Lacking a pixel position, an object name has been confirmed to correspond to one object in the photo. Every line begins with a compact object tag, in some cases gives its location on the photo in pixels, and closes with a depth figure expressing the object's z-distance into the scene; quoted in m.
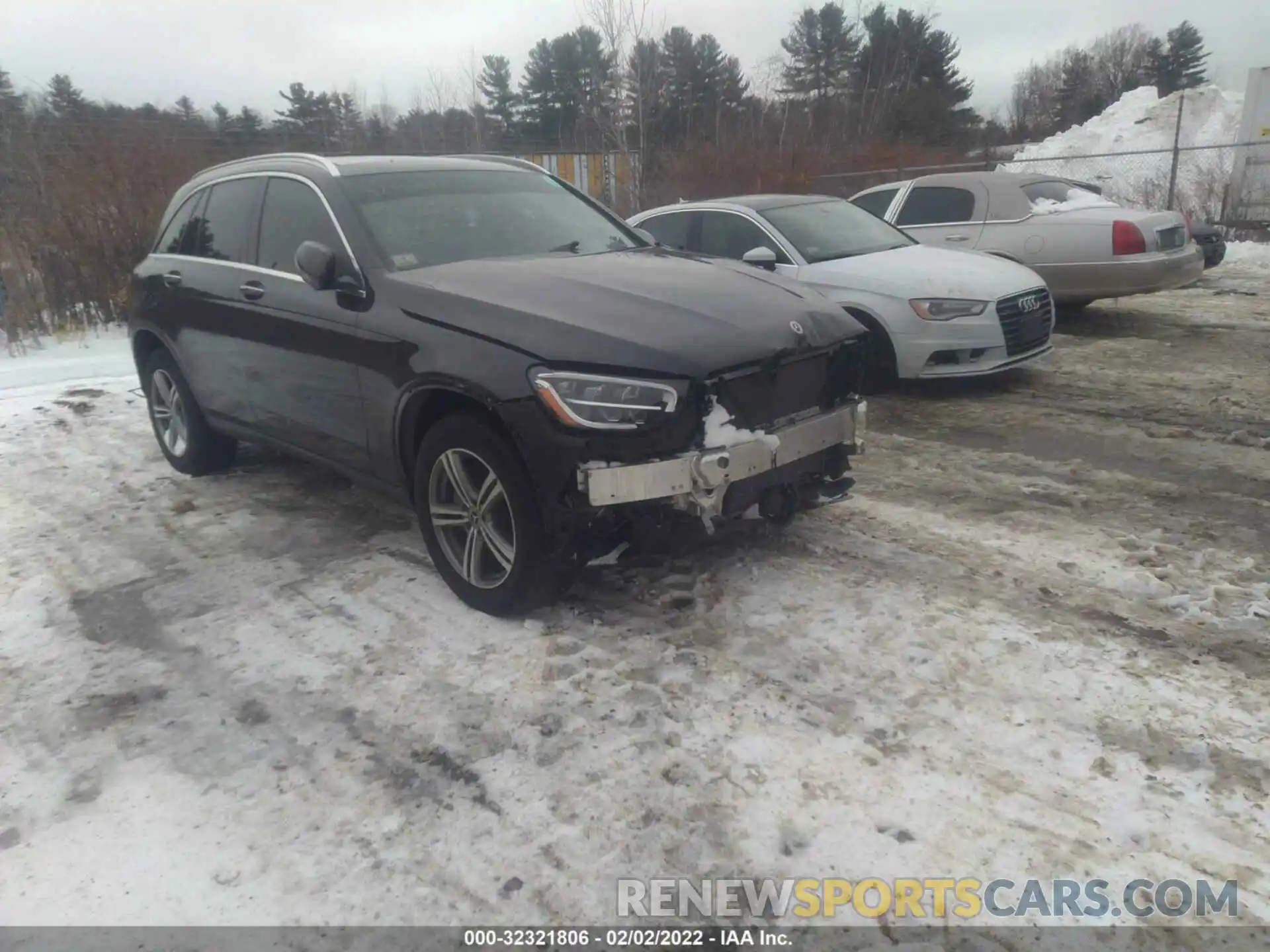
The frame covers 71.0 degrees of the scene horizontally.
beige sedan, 8.81
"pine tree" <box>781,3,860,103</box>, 41.94
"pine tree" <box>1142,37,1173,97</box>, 54.59
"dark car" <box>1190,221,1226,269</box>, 11.51
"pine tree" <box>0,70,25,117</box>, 14.27
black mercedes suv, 3.24
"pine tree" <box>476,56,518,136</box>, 46.28
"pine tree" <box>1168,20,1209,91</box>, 53.75
